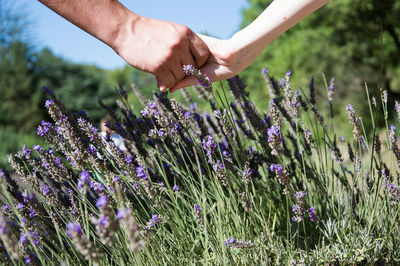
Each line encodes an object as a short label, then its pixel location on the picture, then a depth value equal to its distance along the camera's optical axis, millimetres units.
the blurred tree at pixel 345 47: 5933
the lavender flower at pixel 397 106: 1174
